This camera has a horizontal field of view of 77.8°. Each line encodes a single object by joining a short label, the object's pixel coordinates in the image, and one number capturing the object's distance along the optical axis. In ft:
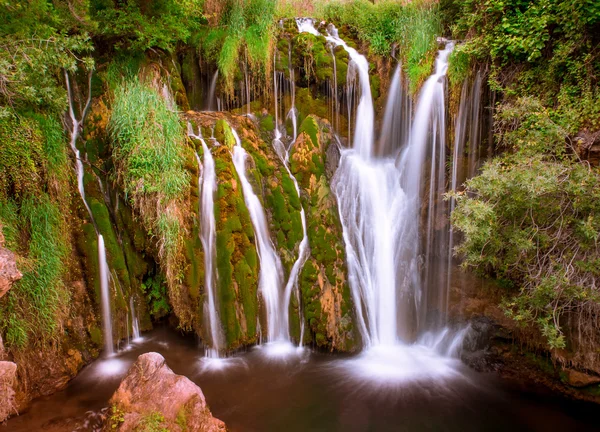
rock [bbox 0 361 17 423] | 12.69
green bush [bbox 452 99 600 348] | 15.38
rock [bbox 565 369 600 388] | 17.57
